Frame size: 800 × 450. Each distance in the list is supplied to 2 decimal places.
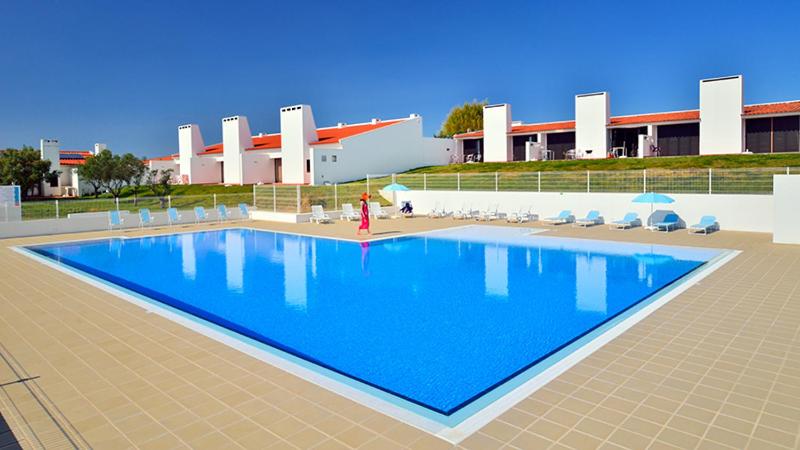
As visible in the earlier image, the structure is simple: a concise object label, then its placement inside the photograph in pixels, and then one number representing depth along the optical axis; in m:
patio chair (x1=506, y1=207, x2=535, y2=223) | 21.06
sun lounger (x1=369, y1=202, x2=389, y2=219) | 23.89
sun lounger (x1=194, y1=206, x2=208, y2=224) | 22.98
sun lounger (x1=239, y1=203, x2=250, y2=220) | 24.73
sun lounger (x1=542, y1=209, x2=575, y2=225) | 19.86
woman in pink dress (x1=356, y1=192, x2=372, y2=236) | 17.56
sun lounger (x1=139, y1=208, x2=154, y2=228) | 21.48
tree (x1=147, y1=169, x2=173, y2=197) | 32.28
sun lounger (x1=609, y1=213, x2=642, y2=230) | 18.31
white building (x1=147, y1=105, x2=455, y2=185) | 33.03
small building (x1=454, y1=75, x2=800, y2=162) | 26.98
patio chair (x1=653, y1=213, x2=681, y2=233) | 17.31
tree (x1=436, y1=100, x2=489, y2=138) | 58.78
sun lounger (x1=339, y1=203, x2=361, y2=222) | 23.34
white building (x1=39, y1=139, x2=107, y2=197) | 44.40
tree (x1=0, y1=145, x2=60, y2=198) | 37.91
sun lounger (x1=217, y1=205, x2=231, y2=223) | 23.48
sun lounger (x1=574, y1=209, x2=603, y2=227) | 19.08
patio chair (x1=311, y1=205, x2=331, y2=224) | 22.53
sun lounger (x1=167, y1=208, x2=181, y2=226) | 22.12
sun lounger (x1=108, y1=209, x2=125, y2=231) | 20.73
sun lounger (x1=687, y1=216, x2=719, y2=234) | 16.50
